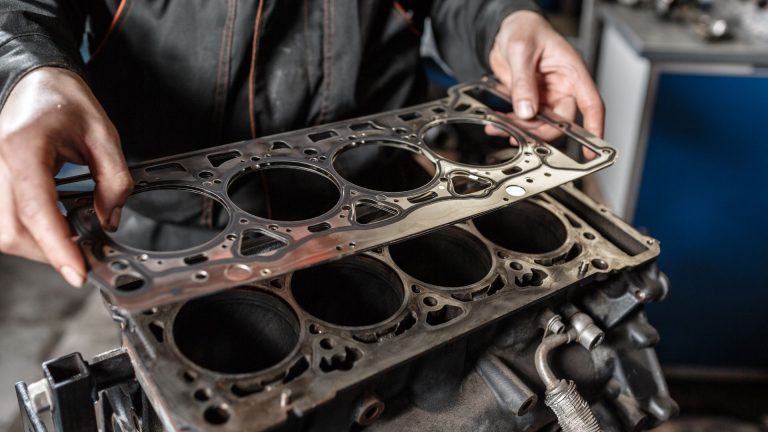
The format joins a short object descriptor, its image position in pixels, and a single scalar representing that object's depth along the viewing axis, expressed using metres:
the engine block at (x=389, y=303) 0.92
